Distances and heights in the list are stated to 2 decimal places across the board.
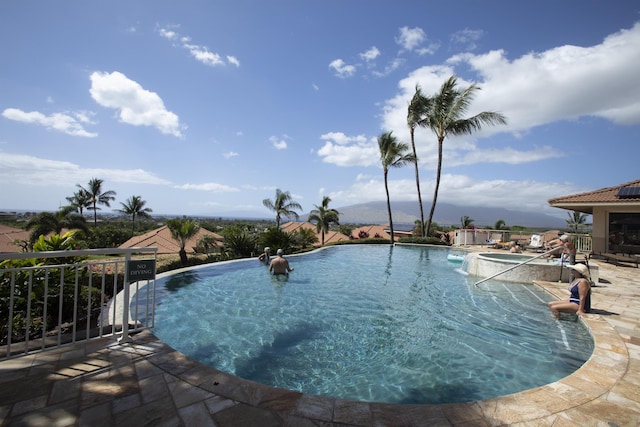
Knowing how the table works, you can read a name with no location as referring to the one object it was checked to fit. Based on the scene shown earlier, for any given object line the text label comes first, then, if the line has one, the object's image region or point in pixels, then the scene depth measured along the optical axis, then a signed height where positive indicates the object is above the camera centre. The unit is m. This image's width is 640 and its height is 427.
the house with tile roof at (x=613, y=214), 13.28 +0.75
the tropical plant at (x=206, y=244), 22.05 -1.64
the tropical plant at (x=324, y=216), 30.61 +0.87
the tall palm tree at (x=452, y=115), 20.98 +8.17
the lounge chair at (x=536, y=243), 15.85 -0.83
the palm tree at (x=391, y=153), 24.62 +6.15
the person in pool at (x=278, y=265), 10.57 -1.52
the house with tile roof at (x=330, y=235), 31.86 -1.18
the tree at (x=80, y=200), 40.88 +2.79
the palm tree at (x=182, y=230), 15.70 -0.45
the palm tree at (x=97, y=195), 41.53 +3.67
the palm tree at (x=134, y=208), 46.22 +2.02
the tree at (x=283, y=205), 31.27 +1.99
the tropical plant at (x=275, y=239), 16.09 -0.88
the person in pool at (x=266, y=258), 12.60 -1.52
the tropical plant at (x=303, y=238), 21.23 -1.07
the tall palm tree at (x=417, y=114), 22.80 +8.91
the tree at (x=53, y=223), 23.66 -0.28
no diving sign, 3.71 -0.64
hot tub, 9.19 -1.38
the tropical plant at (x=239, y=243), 15.74 -1.10
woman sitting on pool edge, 5.83 -1.37
